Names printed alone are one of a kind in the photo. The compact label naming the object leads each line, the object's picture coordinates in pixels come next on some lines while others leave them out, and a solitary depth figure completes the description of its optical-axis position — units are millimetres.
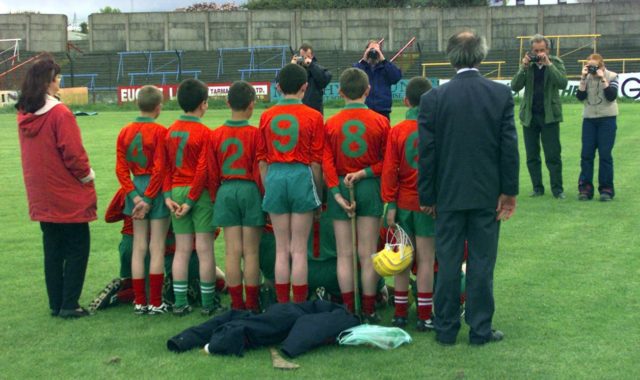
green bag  6258
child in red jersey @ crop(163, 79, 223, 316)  7230
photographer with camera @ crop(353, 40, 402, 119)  10180
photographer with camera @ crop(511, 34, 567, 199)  12672
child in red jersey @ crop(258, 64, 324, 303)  6766
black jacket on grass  6152
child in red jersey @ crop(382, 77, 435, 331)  6633
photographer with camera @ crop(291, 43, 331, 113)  9516
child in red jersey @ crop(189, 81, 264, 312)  7008
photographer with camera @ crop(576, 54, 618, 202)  12633
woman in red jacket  6984
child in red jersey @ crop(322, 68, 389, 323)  6840
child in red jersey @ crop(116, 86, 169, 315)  7383
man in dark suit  6121
